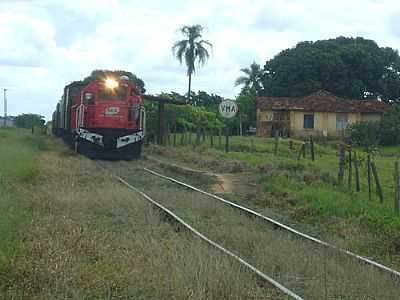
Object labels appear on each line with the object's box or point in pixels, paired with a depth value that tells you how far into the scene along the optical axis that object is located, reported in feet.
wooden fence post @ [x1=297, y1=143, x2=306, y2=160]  99.22
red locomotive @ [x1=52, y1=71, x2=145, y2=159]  95.40
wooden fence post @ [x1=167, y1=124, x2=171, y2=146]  134.82
